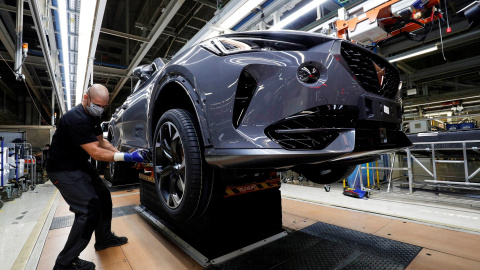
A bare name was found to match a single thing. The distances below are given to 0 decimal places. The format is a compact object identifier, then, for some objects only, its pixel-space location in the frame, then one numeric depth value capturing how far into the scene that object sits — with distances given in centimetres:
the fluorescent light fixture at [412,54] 561
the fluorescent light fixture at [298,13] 333
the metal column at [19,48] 398
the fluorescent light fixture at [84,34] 293
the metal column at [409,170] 429
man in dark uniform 183
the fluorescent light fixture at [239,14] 331
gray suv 115
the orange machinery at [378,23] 330
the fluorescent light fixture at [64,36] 316
